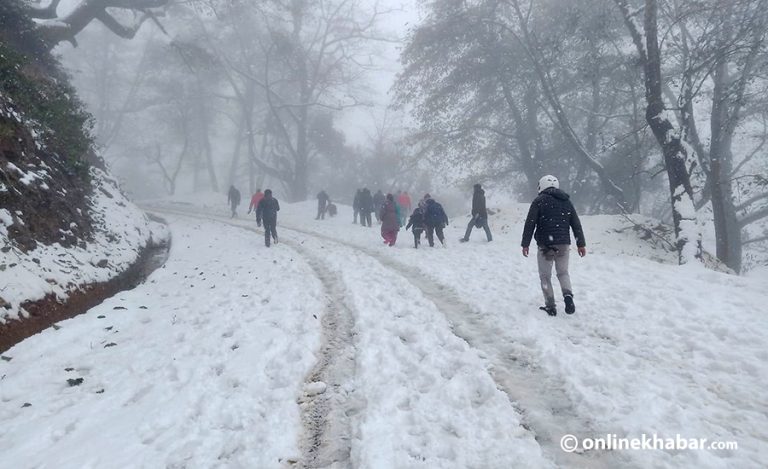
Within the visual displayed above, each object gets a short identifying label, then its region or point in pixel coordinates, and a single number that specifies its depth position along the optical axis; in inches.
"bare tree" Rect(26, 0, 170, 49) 643.5
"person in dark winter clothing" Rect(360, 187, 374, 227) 834.2
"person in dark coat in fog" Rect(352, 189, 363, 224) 864.9
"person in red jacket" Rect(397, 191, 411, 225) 846.5
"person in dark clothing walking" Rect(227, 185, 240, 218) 1017.5
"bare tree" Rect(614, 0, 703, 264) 437.7
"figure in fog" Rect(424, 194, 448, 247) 538.6
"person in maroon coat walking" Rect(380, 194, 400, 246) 563.2
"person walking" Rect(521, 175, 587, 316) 248.1
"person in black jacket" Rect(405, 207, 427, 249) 540.7
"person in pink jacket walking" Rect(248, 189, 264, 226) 831.9
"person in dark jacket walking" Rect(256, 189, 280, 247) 575.5
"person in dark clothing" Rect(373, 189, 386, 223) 916.0
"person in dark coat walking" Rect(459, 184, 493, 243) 549.6
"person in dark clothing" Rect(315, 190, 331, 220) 967.0
